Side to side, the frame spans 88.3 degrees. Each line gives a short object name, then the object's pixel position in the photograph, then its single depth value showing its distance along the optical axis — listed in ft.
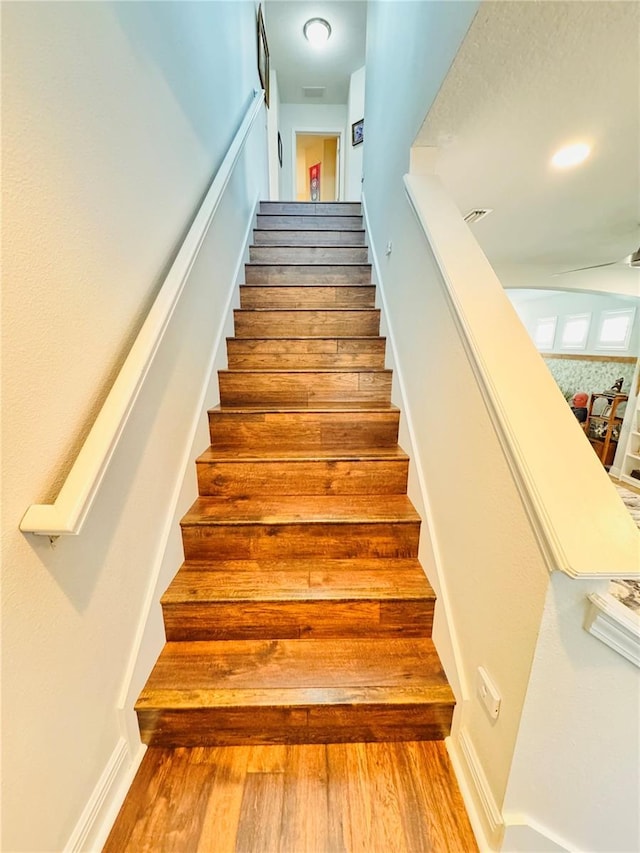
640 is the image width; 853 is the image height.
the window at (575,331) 16.51
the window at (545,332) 18.94
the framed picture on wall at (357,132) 16.31
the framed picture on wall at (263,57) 10.85
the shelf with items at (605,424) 13.76
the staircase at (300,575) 3.32
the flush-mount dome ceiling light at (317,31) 13.53
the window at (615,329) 14.44
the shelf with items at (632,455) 12.47
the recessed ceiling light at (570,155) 4.68
